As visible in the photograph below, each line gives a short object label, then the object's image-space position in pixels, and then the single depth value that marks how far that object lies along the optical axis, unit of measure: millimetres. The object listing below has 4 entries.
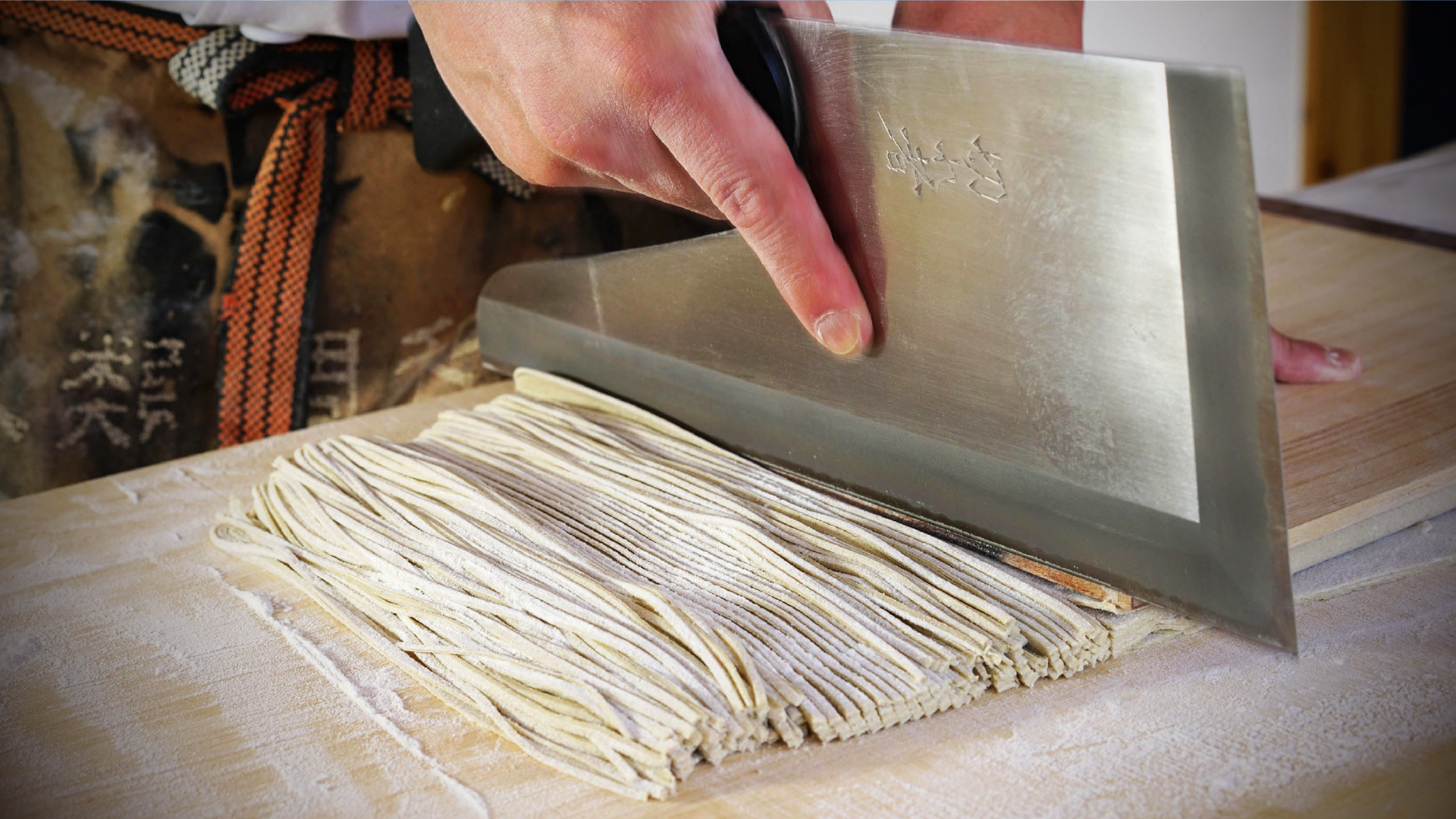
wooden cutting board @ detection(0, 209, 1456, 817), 678
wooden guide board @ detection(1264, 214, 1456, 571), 912
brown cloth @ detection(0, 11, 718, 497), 1363
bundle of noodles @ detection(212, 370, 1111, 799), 721
